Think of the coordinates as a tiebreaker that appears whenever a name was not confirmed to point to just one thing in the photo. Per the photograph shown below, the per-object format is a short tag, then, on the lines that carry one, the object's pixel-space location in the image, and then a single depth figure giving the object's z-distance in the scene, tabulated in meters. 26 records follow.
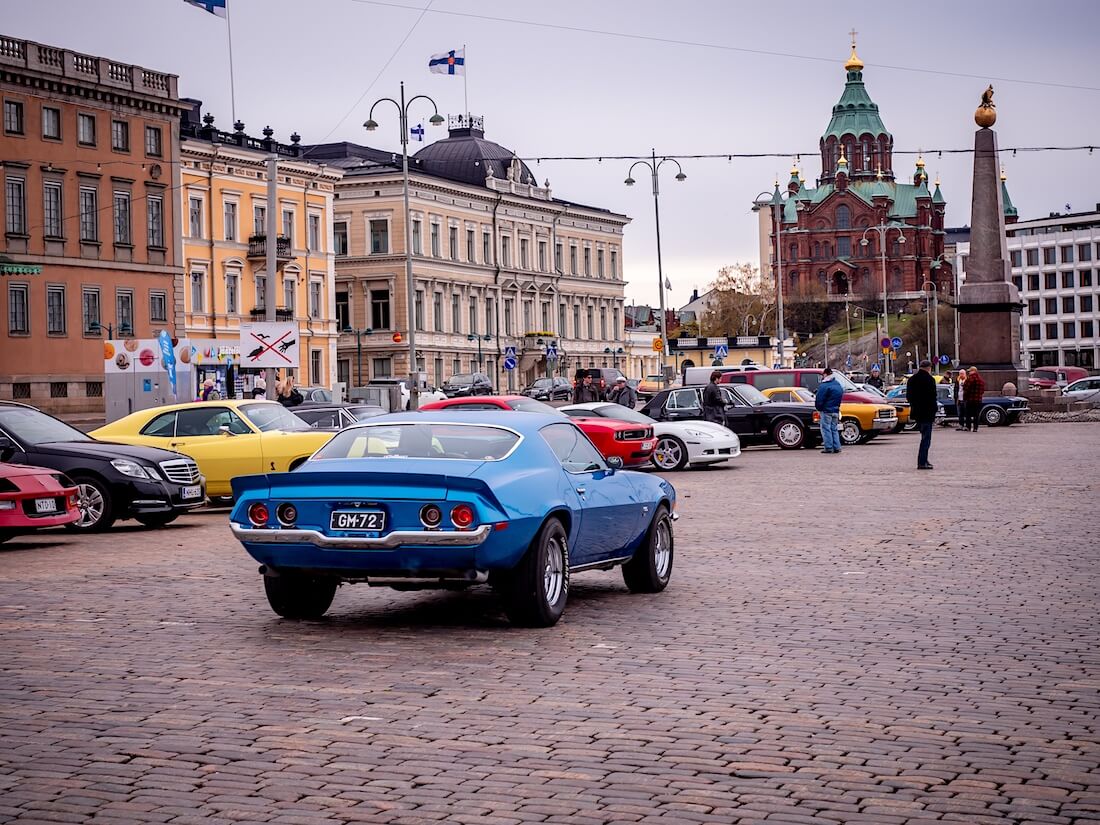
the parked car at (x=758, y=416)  38.56
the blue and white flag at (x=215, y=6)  41.61
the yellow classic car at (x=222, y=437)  22.75
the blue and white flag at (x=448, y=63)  54.38
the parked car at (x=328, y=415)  27.67
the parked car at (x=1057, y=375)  83.94
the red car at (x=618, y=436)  28.64
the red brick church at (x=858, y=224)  176.00
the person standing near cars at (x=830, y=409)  35.84
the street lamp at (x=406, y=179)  51.41
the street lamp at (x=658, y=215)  71.06
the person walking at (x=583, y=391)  45.94
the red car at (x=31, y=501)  17.08
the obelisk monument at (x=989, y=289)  49.81
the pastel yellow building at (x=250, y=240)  79.06
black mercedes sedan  19.47
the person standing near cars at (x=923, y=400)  29.44
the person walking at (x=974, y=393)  44.66
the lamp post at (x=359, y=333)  89.03
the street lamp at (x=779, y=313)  82.69
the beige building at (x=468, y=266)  103.62
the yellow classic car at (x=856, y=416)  40.41
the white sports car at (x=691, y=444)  31.42
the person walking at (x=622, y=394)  46.12
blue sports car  10.13
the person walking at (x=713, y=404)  36.81
